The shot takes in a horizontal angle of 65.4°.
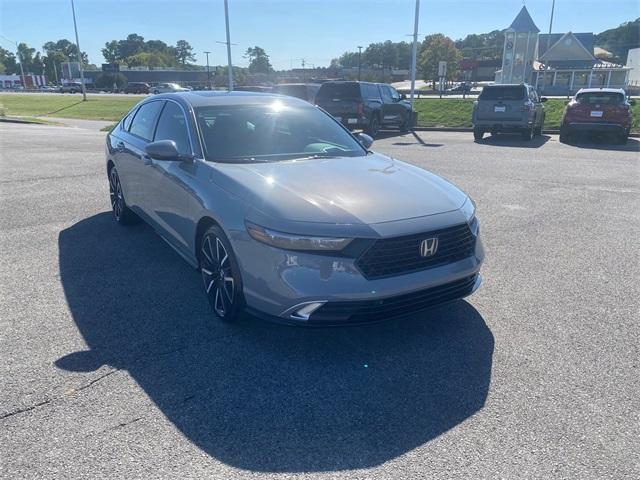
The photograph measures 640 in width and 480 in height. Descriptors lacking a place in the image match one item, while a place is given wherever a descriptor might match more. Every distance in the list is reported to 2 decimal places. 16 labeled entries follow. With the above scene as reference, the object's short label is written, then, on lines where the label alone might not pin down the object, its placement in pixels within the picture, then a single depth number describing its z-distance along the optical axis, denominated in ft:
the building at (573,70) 195.93
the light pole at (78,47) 141.28
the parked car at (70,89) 280.80
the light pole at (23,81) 382.92
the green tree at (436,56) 242.58
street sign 84.84
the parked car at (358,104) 56.03
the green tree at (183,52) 597.11
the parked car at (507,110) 51.49
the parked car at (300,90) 65.67
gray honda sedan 10.03
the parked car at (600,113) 48.83
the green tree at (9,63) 489.26
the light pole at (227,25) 100.01
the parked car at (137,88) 243.03
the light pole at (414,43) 72.08
